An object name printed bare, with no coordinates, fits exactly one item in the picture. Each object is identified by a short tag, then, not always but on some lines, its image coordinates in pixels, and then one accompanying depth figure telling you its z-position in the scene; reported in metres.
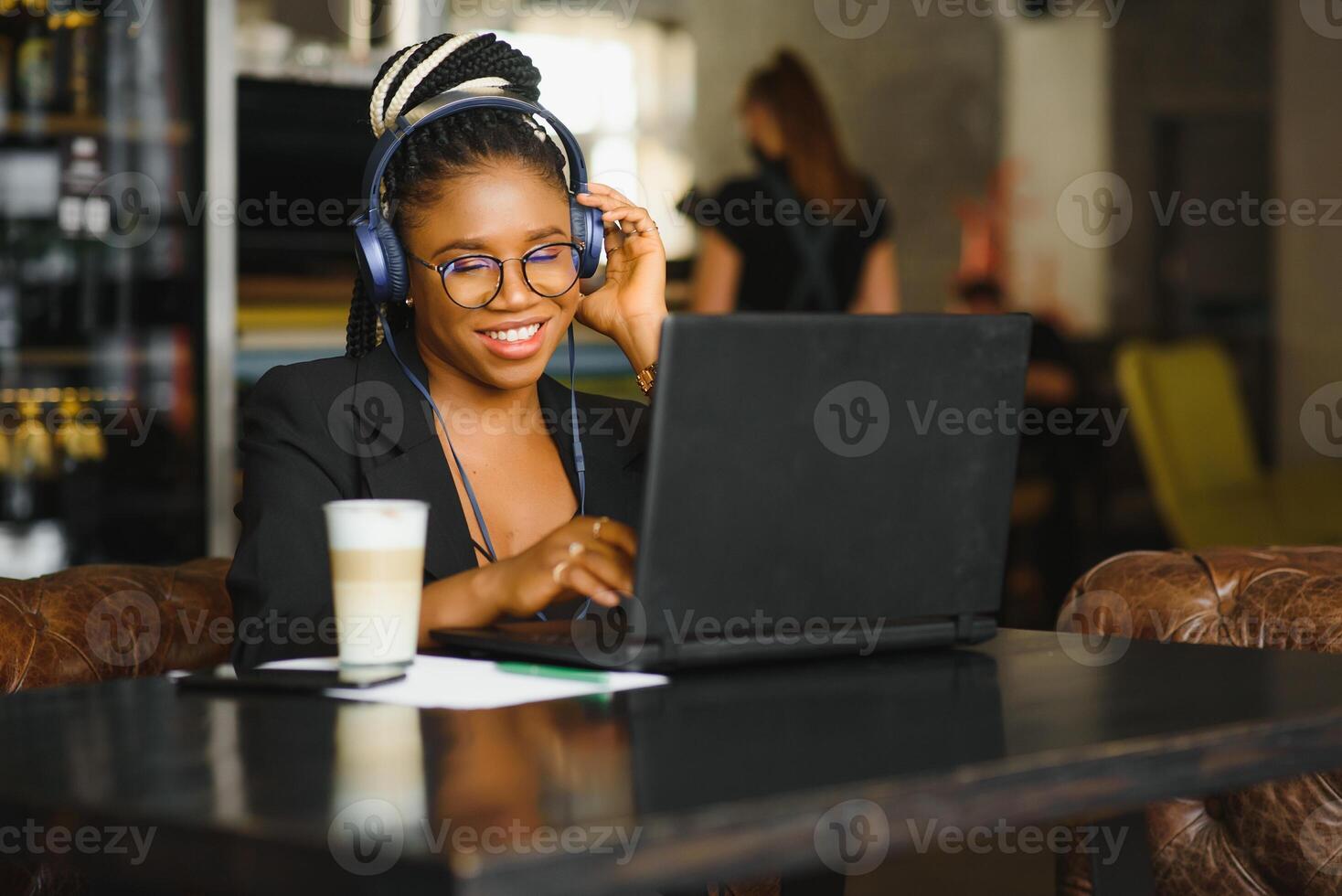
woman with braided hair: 2.86
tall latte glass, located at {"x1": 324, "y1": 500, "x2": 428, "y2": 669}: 2.51
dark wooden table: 2.13
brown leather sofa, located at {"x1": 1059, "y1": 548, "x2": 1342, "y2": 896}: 2.98
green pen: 2.53
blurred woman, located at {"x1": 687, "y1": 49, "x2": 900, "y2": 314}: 5.79
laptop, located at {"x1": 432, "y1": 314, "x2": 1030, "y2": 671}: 2.49
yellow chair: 6.48
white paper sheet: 2.45
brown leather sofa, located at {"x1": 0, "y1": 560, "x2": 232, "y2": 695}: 2.96
